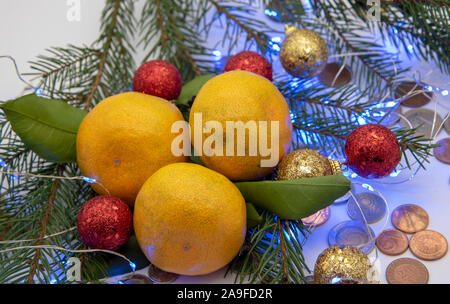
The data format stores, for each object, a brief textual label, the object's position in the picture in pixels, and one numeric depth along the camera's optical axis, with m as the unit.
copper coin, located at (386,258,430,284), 0.48
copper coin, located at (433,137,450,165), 0.59
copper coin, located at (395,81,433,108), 0.65
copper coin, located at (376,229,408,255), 0.51
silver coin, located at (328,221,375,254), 0.51
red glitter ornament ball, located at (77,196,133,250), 0.48
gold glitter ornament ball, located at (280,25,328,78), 0.63
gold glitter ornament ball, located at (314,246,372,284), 0.46
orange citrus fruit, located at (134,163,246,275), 0.44
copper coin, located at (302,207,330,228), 0.55
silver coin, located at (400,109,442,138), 0.62
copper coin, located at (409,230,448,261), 0.50
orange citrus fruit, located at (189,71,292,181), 0.48
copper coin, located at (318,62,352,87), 0.70
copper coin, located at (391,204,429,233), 0.53
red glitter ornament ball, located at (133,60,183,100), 0.58
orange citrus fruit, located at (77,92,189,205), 0.49
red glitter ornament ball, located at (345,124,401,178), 0.50
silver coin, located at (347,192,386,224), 0.55
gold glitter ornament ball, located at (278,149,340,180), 0.49
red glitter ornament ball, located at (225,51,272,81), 0.60
